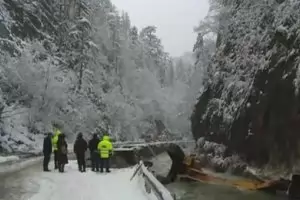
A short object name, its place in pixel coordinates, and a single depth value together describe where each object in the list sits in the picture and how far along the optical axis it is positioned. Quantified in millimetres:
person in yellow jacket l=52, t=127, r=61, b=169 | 23250
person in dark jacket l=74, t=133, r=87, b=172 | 23094
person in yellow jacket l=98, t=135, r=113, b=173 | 22102
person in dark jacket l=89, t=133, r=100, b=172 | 22906
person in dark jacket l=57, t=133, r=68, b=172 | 22672
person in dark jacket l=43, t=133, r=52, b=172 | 22906
